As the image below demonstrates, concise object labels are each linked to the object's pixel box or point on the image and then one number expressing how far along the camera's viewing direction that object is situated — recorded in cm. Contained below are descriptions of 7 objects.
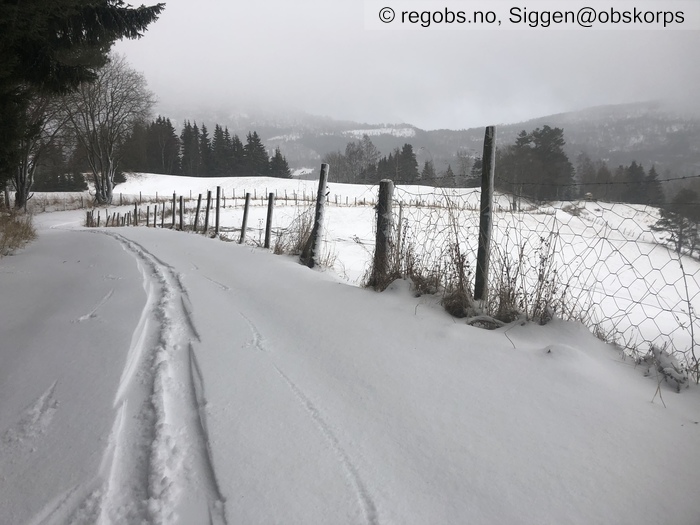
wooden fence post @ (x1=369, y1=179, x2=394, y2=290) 398
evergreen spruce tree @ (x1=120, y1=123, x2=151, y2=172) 3397
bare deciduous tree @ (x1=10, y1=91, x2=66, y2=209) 1853
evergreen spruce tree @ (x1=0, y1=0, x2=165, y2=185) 524
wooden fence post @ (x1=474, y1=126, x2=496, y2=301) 329
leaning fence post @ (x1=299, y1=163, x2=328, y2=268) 592
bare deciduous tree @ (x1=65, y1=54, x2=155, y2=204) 2608
